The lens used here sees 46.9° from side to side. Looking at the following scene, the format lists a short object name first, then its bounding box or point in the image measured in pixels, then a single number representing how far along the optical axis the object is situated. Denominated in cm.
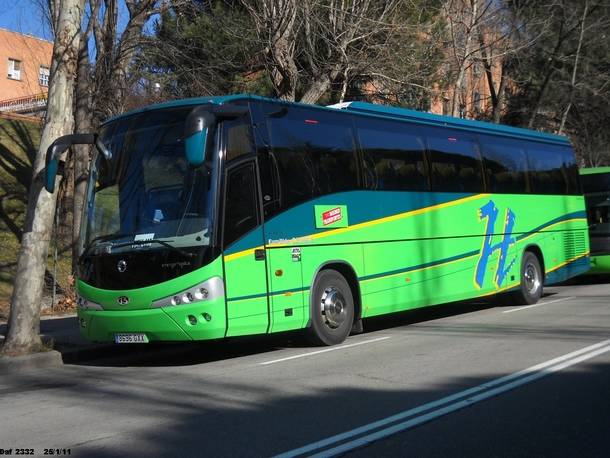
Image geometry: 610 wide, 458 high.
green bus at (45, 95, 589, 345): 884
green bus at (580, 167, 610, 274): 1970
